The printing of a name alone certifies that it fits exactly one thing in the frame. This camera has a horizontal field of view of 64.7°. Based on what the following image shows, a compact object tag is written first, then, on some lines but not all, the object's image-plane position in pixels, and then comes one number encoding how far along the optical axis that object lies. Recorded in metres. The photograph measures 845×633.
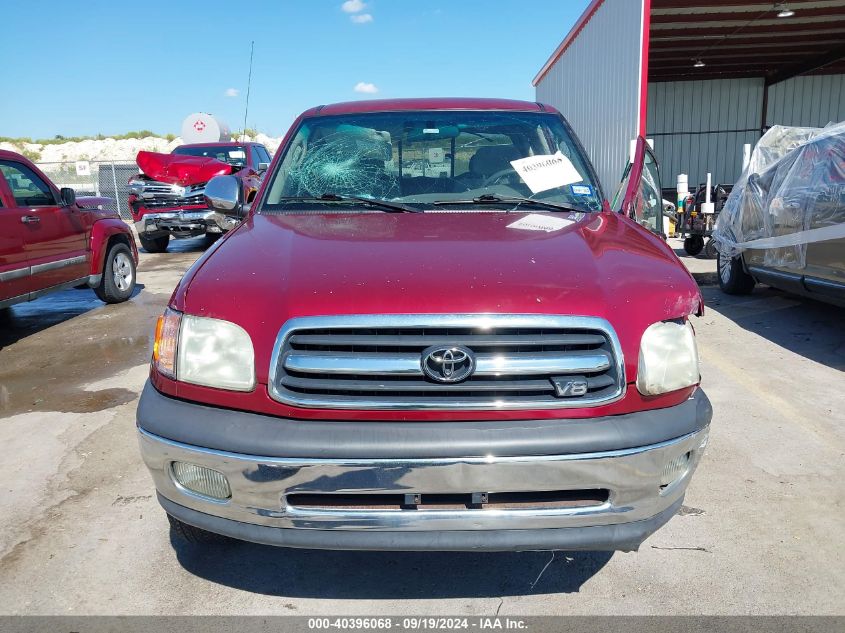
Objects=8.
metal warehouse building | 11.45
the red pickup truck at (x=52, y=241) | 6.03
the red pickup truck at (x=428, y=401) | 1.95
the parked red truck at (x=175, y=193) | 10.97
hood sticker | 2.69
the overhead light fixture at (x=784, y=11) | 13.11
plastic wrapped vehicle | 5.61
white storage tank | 17.25
